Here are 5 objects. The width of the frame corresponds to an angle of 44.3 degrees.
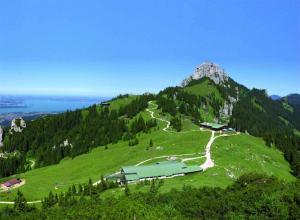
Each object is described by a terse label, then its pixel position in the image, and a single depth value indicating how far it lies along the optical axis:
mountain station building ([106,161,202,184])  119.50
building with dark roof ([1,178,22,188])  141.50
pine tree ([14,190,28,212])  101.73
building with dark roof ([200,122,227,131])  193.38
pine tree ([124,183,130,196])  98.20
